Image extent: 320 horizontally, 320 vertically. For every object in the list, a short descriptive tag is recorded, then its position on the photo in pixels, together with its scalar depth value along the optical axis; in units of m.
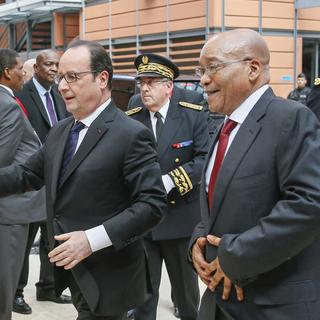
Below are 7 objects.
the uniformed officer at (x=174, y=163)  3.22
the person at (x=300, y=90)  10.88
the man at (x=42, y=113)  3.99
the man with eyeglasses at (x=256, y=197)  1.65
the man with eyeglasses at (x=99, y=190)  2.15
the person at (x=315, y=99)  4.75
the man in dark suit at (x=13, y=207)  2.98
